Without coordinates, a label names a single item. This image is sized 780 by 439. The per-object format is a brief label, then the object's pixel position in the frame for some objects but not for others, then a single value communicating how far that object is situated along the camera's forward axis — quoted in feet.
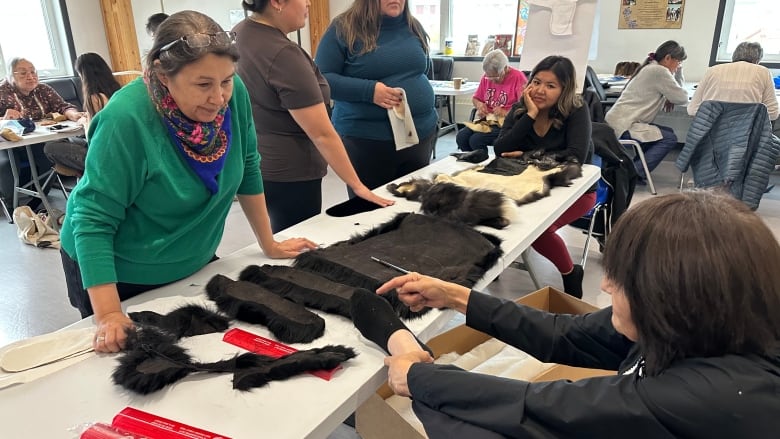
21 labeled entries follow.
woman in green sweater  3.11
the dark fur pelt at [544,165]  6.50
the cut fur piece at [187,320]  3.24
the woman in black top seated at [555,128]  7.57
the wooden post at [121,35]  16.79
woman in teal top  6.25
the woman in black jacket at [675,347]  2.15
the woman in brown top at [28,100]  13.10
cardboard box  4.19
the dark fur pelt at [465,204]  5.09
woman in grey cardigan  13.34
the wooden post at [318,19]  22.66
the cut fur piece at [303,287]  3.49
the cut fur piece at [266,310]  3.20
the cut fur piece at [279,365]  2.77
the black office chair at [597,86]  14.95
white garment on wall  8.77
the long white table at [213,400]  2.53
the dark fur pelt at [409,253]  3.87
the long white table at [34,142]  11.14
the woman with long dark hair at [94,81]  10.62
